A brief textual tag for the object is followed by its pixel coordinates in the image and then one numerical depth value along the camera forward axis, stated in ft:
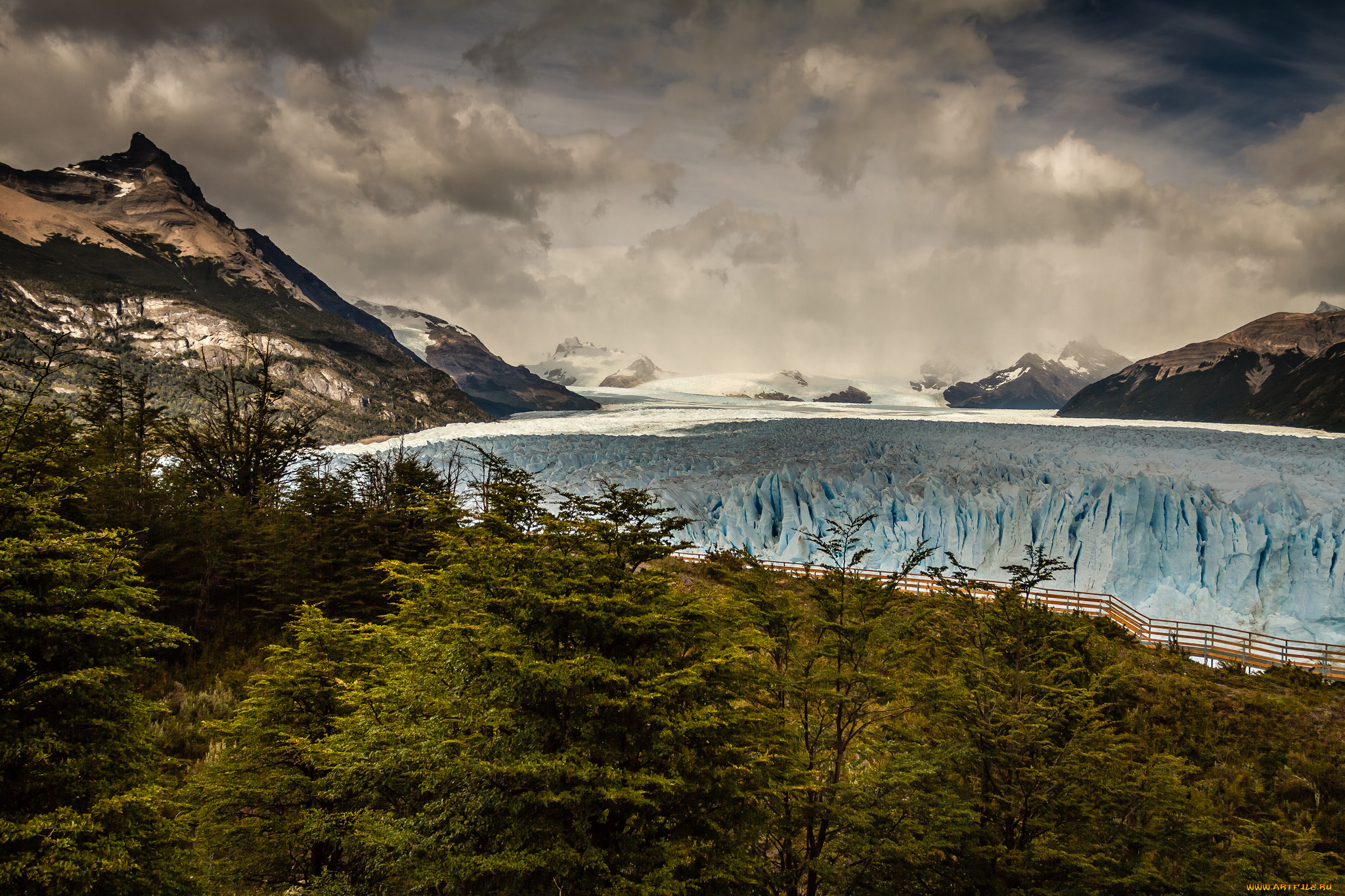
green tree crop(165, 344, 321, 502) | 60.23
